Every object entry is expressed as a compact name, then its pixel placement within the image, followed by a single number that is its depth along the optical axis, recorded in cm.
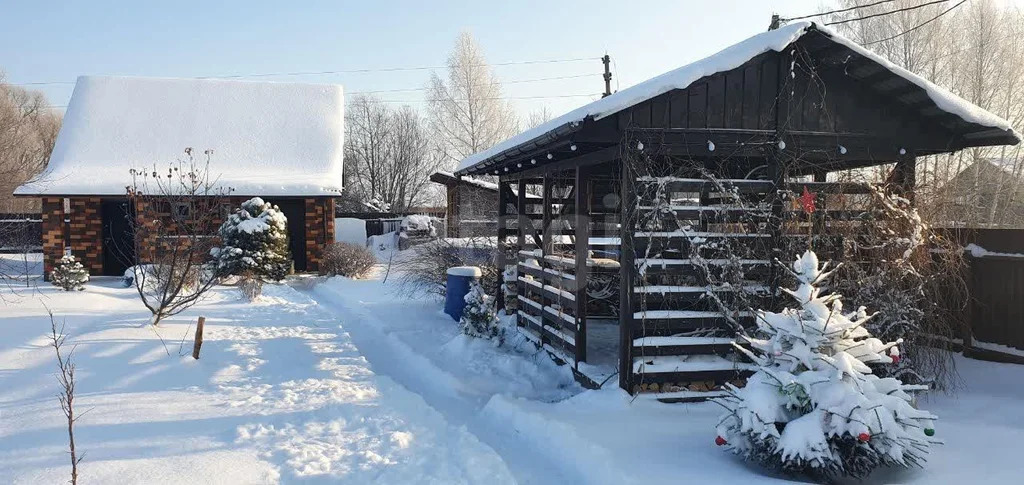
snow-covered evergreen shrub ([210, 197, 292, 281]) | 1450
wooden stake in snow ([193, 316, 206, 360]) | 758
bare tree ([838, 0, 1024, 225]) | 1920
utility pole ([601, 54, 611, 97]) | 2028
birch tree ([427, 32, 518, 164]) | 3147
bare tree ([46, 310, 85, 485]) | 352
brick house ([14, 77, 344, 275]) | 1736
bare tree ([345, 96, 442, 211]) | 4353
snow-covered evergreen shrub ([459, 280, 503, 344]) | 936
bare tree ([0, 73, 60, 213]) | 2061
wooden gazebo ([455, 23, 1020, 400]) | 611
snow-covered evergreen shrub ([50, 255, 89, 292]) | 1340
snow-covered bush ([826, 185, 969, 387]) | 616
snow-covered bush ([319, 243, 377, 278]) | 1764
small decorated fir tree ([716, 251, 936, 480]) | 409
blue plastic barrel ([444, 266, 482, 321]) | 1109
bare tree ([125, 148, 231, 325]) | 938
